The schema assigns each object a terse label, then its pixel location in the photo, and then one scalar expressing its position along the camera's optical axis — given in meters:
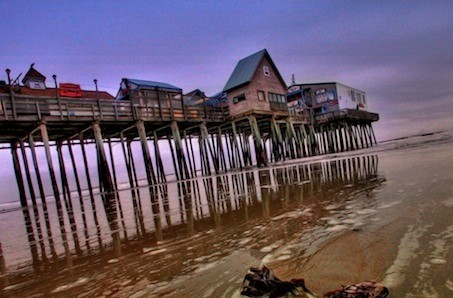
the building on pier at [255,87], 27.45
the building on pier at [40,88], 22.42
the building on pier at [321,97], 47.31
